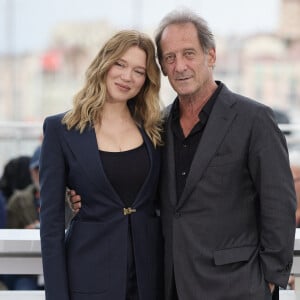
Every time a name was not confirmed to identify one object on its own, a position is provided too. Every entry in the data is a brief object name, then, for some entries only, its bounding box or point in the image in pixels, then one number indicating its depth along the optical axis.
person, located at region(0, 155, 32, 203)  6.12
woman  3.39
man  3.39
